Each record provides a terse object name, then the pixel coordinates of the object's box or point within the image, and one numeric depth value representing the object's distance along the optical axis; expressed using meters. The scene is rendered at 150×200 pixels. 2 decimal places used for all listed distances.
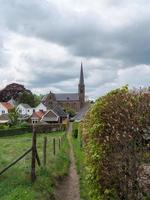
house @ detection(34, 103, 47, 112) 62.64
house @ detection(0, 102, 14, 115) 61.07
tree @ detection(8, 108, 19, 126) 41.53
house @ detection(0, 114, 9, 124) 51.56
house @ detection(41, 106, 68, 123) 54.12
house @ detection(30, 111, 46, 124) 52.40
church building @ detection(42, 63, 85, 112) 78.23
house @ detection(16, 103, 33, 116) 61.78
